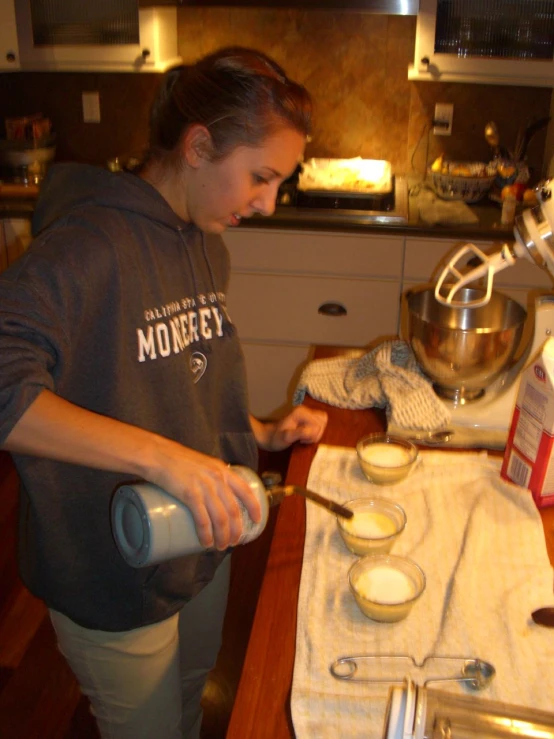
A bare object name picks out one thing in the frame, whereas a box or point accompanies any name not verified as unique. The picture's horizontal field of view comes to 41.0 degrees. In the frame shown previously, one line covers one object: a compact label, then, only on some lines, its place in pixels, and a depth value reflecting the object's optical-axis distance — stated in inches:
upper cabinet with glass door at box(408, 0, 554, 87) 99.3
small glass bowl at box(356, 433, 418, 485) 43.8
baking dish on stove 101.7
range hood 95.1
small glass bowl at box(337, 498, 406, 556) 37.3
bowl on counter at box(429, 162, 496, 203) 105.6
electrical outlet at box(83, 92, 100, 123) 120.4
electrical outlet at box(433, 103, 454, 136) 114.6
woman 32.6
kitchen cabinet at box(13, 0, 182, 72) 103.7
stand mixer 45.0
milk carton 40.5
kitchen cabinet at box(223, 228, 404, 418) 101.3
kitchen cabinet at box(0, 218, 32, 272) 104.1
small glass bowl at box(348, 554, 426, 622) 33.3
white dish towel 30.0
